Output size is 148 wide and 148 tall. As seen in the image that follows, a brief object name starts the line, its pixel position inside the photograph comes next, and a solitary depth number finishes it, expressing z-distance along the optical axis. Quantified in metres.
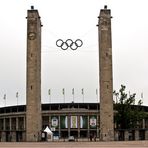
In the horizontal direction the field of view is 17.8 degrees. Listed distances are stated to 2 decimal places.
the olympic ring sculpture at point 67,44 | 73.69
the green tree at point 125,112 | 94.25
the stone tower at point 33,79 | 74.50
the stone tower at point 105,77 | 74.31
